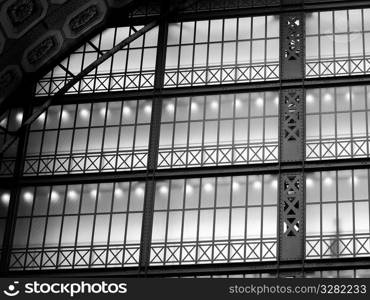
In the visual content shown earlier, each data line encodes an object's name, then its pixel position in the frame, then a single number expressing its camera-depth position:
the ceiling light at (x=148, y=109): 47.80
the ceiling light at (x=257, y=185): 44.84
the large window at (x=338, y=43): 46.34
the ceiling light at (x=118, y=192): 46.19
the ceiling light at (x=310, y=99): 46.08
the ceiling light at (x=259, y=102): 46.62
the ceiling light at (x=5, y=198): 47.47
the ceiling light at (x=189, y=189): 45.50
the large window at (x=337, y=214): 42.69
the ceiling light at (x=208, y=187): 45.38
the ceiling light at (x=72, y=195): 46.67
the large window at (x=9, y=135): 48.25
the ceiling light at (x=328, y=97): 45.91
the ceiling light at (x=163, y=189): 45.72
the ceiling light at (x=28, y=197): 47.19
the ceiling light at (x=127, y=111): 48.00
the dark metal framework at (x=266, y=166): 43.16
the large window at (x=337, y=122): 44.62
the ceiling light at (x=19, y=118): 49.33
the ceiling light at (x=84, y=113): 48.47
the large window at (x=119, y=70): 48.75
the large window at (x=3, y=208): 46.69
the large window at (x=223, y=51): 47.56
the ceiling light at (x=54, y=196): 46.88
